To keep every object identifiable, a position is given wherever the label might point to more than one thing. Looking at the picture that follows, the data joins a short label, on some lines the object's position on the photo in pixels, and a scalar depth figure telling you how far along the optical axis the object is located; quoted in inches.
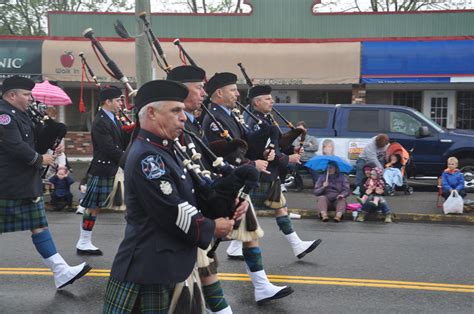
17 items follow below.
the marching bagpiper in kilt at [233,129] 193.2
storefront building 687.7
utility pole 396.5
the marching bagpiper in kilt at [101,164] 265.6
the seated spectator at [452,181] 387.9
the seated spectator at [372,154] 456.8
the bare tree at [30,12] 1207.6
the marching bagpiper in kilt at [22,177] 201.2
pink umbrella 579.8
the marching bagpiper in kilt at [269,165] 236.8
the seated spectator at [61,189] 415.8
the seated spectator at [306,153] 501.8
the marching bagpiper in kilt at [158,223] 112.7
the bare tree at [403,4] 1087.0
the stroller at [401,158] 469.7
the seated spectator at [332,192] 373.1
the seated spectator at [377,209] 373.1
